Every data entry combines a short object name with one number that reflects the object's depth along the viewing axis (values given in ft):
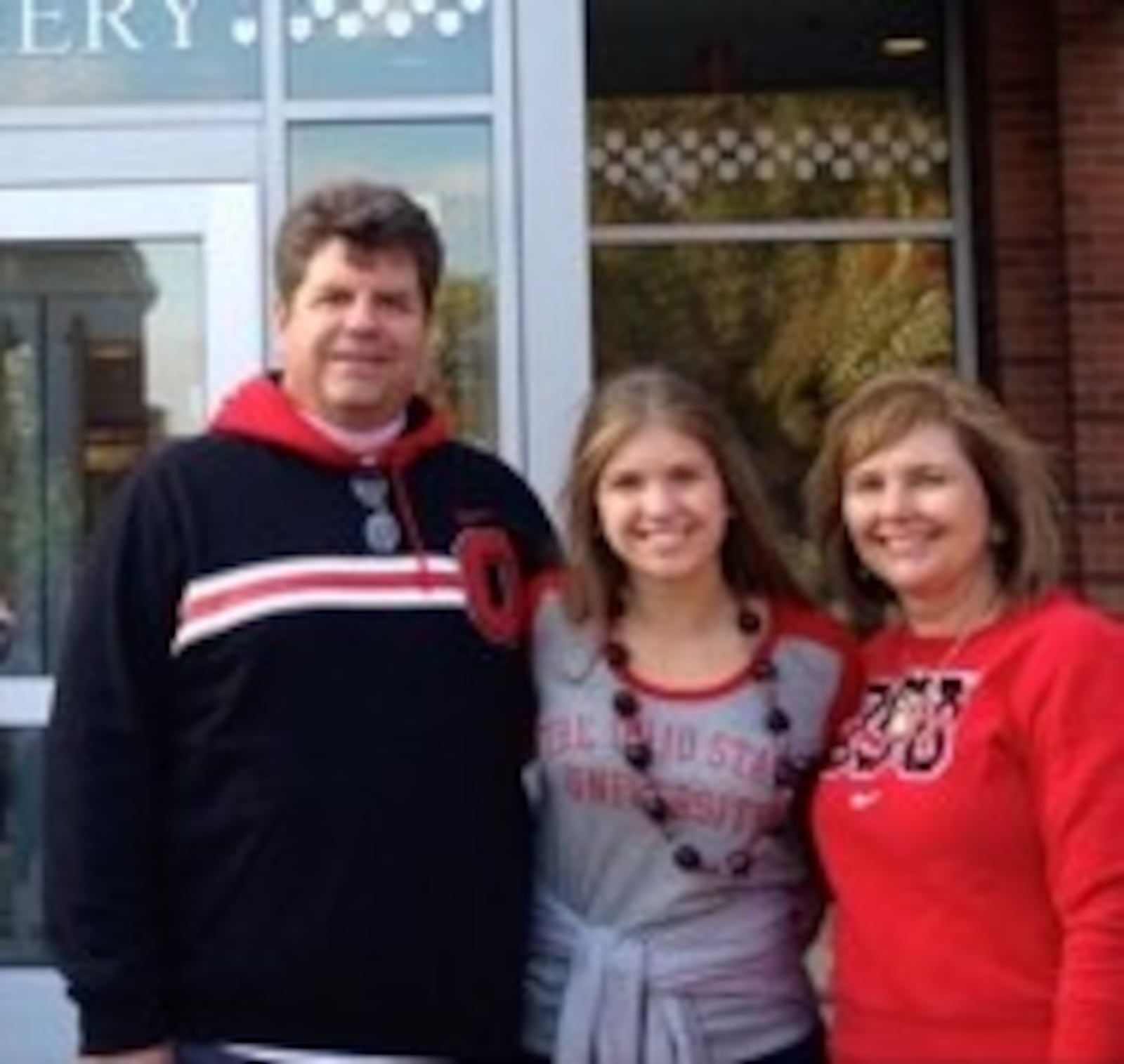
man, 9.52
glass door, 20.76
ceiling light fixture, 31.30
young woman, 9.85
